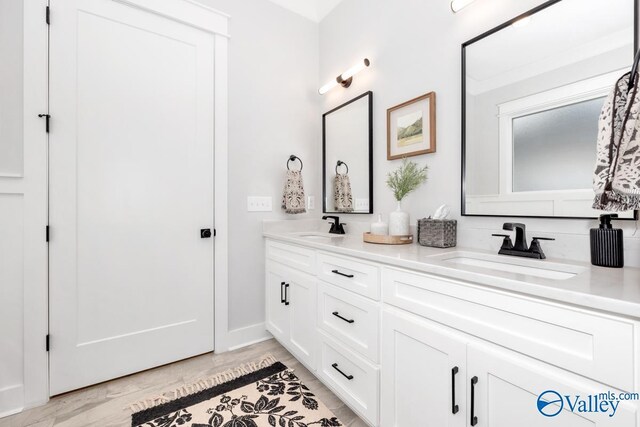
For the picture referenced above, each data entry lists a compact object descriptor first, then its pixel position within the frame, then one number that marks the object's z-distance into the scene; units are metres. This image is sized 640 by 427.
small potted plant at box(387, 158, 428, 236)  1.62
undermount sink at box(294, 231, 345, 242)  2.07
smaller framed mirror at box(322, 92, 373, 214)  2.07
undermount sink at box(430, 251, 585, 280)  1.02
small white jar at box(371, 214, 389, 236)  1.71
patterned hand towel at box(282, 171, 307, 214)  2.26
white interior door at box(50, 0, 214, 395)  1.62
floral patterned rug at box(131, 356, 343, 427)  1.40
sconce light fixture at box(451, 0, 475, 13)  1.39
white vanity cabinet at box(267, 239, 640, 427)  0.68
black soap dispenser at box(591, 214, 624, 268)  0.95
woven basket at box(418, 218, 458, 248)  1.45
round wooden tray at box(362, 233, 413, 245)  1.58
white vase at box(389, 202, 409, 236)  1.62
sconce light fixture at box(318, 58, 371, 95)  2.03
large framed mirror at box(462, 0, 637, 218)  1.07
